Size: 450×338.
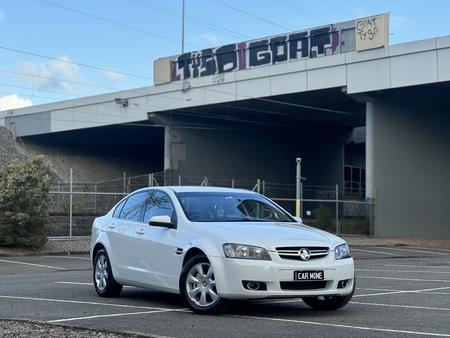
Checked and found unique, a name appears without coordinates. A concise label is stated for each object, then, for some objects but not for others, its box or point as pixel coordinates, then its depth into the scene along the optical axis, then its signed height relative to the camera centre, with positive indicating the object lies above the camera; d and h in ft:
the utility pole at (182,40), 158.49 +32.91
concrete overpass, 117.50 +15.48
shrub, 76.18 -0.32
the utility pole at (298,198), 89.33 +0.18
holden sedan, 28.27 -2.02
